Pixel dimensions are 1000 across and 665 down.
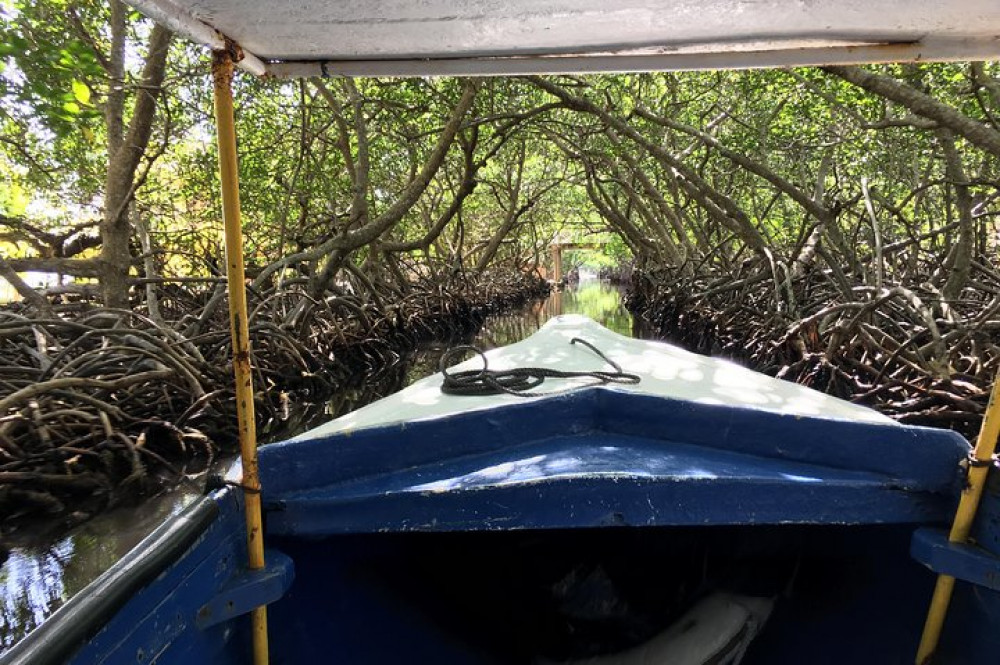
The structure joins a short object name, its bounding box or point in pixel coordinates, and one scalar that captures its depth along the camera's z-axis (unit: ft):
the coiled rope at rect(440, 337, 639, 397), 7.48
